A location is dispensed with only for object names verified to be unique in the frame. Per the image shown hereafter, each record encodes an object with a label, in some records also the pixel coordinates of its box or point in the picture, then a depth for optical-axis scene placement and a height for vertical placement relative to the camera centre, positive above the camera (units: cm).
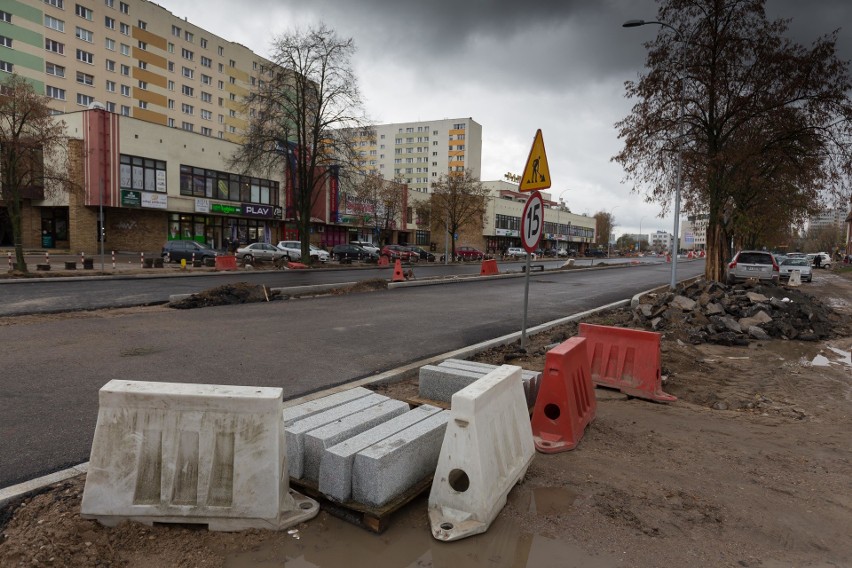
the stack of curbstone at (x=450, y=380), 466 -128
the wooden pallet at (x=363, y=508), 290 -160
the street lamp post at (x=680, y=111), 1628 +518
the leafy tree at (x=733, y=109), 1650 +521
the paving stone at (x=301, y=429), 326 -127
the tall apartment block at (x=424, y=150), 10819 +2247
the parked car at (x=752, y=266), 2023 -40
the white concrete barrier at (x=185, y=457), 284 -125
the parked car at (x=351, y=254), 3781 -68
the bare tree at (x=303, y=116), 2994 +814
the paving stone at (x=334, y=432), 323 -127
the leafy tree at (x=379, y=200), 4755 +456
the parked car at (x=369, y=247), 4500 -12
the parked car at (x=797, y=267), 2927 -59
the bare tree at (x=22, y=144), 1842 +348
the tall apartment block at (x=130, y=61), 4738 +1990
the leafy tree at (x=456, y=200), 4900 +480
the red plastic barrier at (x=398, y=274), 2131 -120
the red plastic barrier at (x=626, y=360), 595 -132
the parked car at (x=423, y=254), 4778 -66
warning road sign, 698 +115
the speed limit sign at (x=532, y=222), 714 +41
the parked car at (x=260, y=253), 3125 -65
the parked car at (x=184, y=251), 2955 -61
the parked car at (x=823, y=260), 5628 -15
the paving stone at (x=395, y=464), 294 -136
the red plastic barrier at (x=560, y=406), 426 -138
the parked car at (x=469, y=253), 5441 -53
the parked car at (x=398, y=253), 4427 -59
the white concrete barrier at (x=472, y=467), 295 -136
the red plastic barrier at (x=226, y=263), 2634 -115
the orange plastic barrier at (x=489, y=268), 2914 -112
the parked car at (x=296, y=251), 3456 -53
